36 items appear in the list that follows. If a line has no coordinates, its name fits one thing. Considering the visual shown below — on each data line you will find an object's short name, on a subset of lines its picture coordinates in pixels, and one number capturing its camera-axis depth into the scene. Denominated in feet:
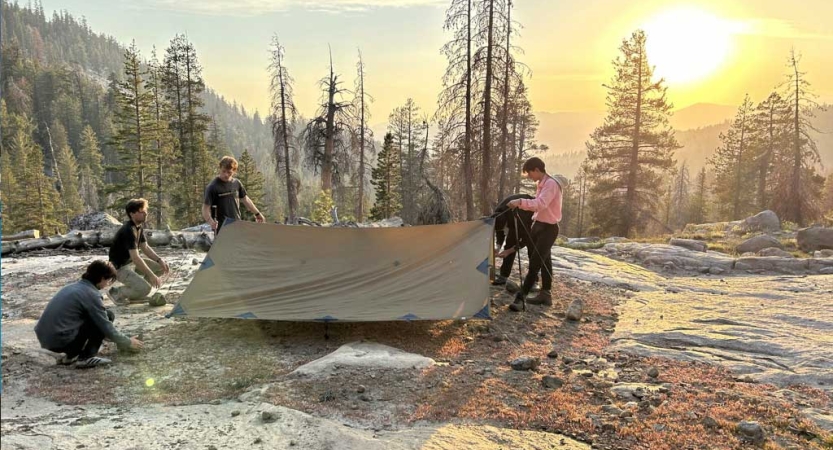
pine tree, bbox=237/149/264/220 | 120.98
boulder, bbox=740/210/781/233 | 67.26
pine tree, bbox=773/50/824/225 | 86.63
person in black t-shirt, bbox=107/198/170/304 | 21.81
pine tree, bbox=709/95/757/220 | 127.95
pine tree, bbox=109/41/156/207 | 91.97
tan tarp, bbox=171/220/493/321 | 20.98
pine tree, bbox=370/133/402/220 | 116.57
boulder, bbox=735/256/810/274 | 40.45
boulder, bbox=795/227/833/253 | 48.47
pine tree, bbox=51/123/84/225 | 163.94
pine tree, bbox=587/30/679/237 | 86.74
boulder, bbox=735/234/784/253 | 50.08
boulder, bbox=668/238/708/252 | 49.21
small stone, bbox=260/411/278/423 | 13.20
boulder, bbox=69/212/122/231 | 51.08
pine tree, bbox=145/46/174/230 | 95.14
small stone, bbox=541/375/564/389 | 16.39
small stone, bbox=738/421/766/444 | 13.01
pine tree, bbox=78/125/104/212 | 191.71
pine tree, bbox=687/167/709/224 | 164.14
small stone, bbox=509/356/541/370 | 17.80
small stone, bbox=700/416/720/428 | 13.71
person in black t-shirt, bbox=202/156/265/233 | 24.35
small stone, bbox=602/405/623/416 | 14.58
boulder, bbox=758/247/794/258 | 44.98
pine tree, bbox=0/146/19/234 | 116.99
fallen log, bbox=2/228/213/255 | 38.70
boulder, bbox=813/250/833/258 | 44.14
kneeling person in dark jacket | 16.63
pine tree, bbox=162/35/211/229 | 100.83
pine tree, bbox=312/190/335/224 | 68.85
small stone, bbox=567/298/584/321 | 24.91
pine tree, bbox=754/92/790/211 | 113.19
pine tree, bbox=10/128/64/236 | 115.75
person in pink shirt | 23.88
